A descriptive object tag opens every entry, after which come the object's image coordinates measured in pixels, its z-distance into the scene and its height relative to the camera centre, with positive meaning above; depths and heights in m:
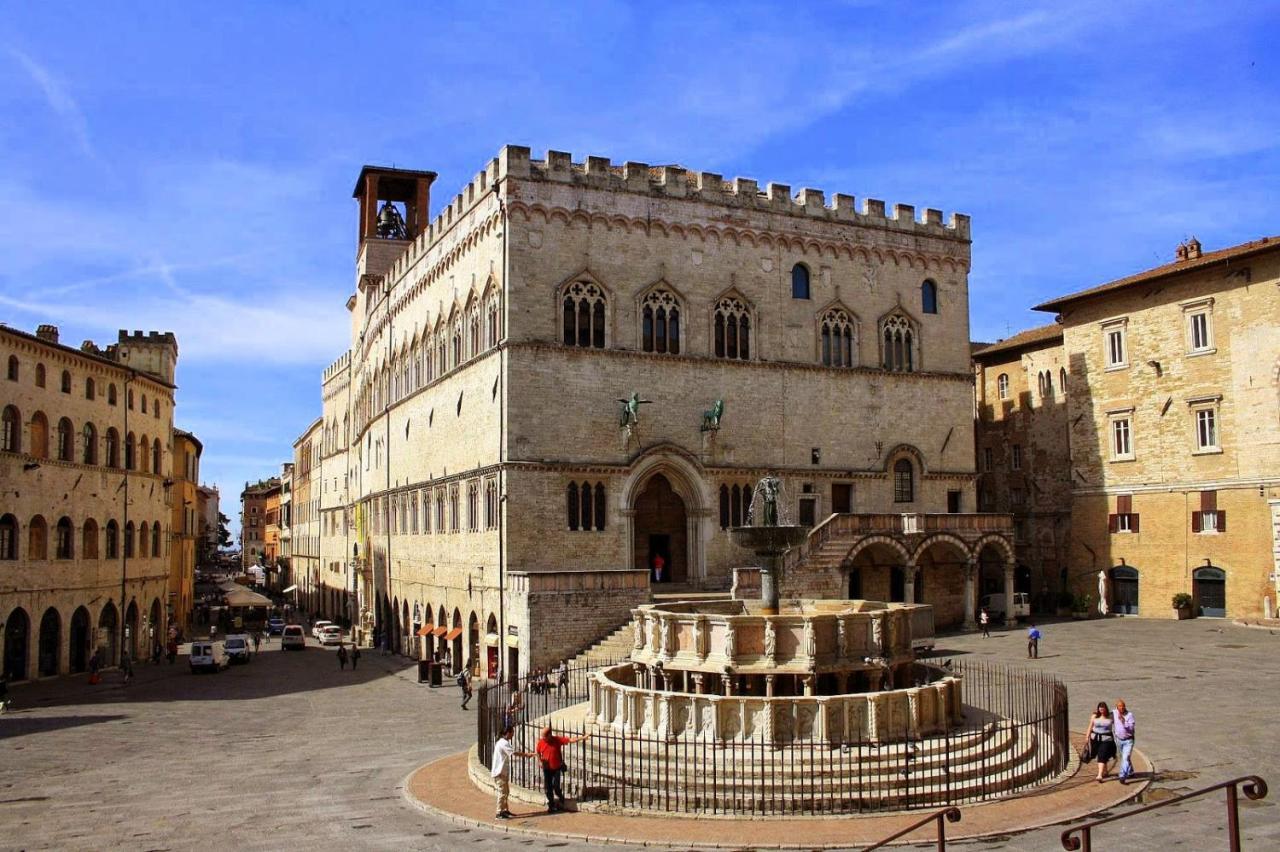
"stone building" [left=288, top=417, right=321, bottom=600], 80.25 +1.28
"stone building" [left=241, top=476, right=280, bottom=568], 155.88 +1.40
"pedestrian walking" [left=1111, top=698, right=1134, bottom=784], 16.97 -3.43
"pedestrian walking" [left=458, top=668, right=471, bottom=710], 28.64 -4.31
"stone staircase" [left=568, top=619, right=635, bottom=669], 29.78 -3.52
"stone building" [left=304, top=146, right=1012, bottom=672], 34.97 +4.46
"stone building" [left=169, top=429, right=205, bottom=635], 60.06 -0.12
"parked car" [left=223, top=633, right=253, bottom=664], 46.56 -5.14
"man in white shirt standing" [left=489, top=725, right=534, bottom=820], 15.73 -3.61
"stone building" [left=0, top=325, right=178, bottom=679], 38.44 +1.06
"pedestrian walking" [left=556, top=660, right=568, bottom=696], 23.70 -3.61
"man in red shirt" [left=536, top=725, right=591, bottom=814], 15.66 -3.49
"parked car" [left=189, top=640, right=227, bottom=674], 42.25 -4.97
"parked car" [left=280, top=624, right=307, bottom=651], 53.62 -5.46
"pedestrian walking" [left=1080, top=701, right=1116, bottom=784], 16.77 -3.46
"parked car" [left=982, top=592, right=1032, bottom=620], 41.64 -3.50
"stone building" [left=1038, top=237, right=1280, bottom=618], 38.03 +3.14
